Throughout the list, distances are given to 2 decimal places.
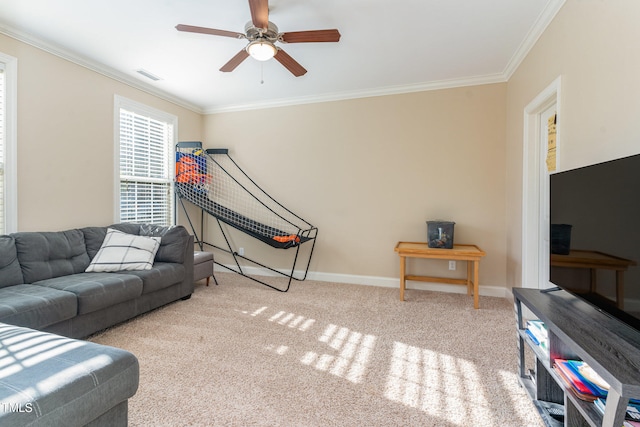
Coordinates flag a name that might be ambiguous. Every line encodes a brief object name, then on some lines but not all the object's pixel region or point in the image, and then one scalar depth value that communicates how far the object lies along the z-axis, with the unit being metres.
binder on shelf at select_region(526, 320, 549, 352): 1.54
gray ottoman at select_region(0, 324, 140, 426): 1.01
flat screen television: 1.14
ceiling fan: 2.07
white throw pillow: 2.83
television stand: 0.91
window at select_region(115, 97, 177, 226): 3.66
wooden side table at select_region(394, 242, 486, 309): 3.15
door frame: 2.83
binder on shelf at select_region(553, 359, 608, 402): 1.13
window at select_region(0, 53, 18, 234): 2.61
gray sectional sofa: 1.08
